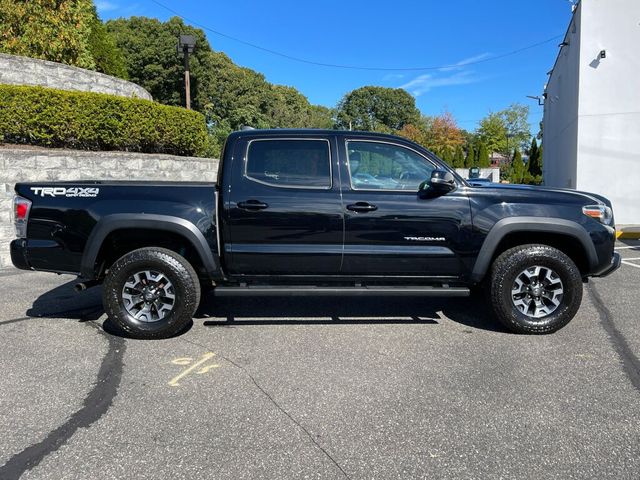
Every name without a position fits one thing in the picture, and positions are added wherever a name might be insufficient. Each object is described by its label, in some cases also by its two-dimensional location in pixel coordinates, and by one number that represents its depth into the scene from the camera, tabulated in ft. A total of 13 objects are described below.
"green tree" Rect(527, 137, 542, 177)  113.80
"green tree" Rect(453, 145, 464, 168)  138.51
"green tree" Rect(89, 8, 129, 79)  42.70
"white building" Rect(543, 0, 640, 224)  40.55
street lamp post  52.37
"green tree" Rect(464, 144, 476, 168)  137.65
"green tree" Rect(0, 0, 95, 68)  34.94
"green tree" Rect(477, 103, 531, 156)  208.33
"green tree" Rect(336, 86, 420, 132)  290.35
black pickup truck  14.37
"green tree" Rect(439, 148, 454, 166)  144.26
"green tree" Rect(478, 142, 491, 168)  133.49
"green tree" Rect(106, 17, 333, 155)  118.73
